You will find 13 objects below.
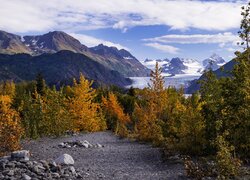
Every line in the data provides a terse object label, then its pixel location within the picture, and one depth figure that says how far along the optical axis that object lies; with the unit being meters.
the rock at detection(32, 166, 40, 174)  17.63
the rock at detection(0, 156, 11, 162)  19.63
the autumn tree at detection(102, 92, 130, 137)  66.06
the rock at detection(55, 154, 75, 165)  20.56
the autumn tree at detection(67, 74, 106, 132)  49.44
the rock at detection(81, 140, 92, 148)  30.79
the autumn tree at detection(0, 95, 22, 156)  24.72
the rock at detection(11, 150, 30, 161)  20.05
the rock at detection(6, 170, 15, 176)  16.93
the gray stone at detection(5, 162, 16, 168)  18.19
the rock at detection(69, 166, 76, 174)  18.57
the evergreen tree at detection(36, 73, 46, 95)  90.75
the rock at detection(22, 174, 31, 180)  16.50
